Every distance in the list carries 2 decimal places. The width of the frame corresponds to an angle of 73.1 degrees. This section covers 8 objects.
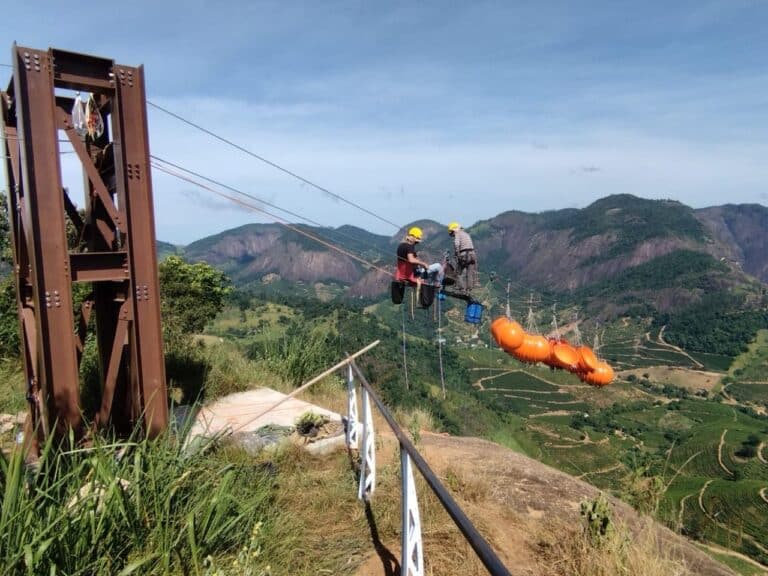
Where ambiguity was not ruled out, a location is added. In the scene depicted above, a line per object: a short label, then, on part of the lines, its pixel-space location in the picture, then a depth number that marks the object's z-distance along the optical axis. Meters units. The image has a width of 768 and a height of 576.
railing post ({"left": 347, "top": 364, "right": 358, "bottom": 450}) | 5.93
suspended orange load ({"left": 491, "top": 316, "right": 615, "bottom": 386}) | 8.89
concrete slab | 6.59
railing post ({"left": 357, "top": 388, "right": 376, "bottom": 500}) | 4.62
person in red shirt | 8.41
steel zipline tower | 4.51
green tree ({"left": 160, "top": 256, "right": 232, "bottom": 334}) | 13.67
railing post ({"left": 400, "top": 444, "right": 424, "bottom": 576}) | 2.71
